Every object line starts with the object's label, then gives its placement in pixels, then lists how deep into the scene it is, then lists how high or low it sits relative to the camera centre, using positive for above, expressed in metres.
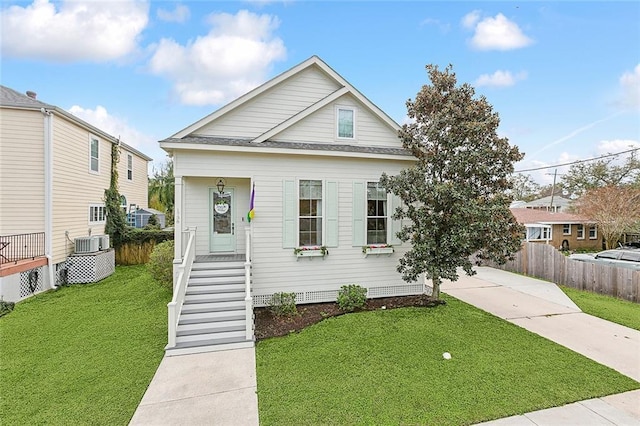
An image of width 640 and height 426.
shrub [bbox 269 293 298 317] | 7.72 -2.44
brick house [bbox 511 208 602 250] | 21.80 -1.35
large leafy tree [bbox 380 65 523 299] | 7.33 +0.69
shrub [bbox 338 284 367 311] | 8.20 -2.39
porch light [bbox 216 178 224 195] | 8.69 +0.78
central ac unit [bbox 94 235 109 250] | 12.68 -1.34
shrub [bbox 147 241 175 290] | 9.47 -1.75
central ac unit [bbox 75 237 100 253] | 11.84 -1.34
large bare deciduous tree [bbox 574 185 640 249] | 19.66 +0.16
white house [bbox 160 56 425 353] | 8.09 +0.70
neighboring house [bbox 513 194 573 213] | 31.93 +0.89
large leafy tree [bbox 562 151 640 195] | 27.06 +3.80
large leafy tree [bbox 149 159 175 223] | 27.50 +2.03
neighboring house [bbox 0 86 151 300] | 10.09 +0.72
